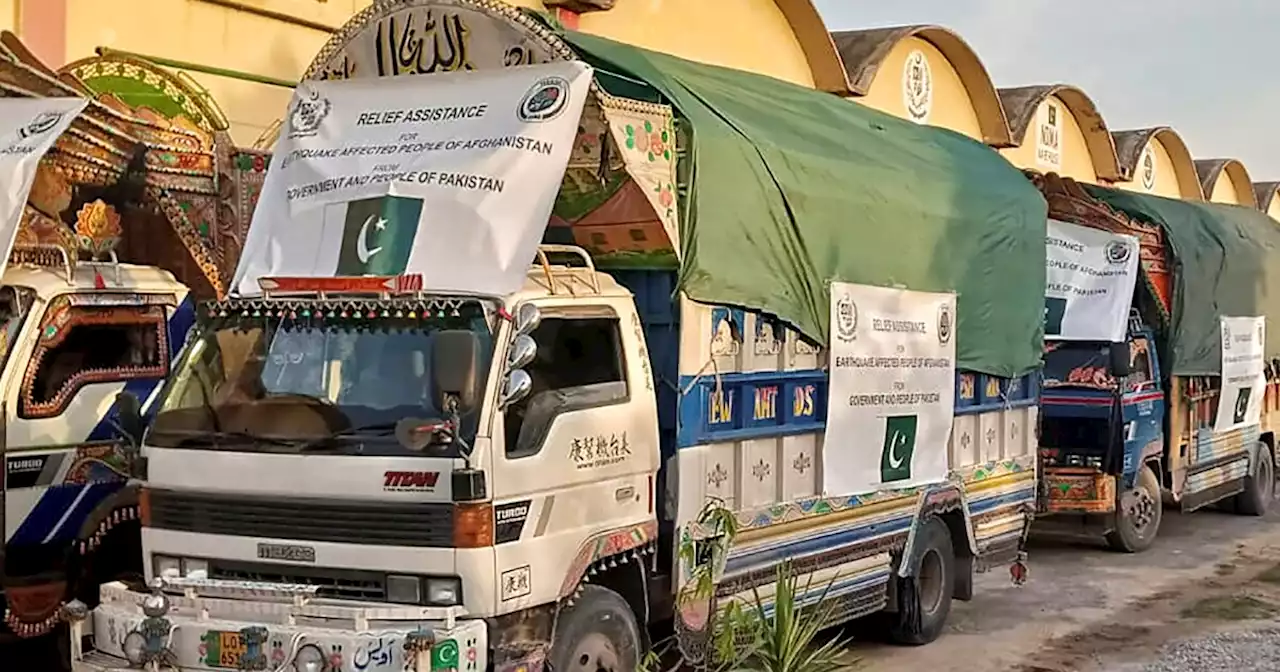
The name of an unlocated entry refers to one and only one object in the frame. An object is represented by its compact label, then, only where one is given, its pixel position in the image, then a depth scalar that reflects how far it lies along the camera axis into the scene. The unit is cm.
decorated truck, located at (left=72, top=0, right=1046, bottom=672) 601
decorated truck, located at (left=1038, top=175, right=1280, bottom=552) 1415
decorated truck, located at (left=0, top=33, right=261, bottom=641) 807
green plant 734
